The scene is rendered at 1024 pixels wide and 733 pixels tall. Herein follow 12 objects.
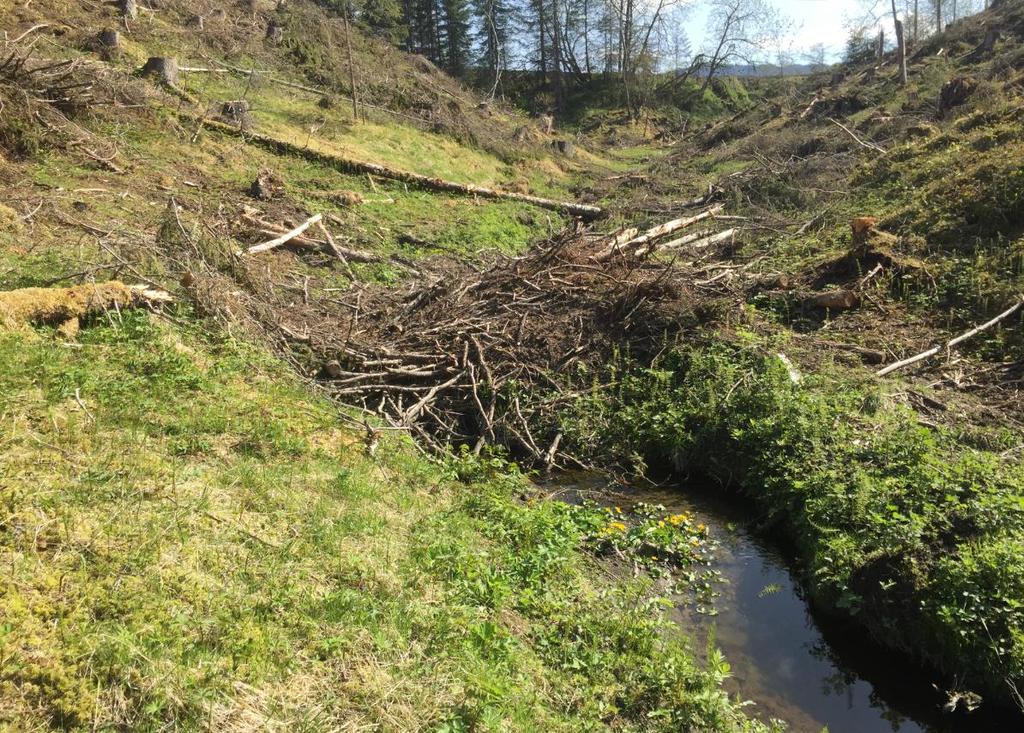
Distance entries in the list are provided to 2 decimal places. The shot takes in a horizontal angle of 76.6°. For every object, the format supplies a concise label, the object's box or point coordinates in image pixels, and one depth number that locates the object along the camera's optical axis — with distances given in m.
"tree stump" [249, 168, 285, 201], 13.12
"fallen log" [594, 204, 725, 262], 10.47
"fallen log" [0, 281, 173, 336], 5.50
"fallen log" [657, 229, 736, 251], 13.80
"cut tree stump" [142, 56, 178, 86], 15.93
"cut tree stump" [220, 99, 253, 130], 15.95
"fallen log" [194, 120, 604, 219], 15.92
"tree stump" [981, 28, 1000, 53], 24.80
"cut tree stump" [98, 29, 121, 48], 16.39
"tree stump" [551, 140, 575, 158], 27.09
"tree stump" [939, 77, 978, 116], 17.83
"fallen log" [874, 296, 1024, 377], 7.92
